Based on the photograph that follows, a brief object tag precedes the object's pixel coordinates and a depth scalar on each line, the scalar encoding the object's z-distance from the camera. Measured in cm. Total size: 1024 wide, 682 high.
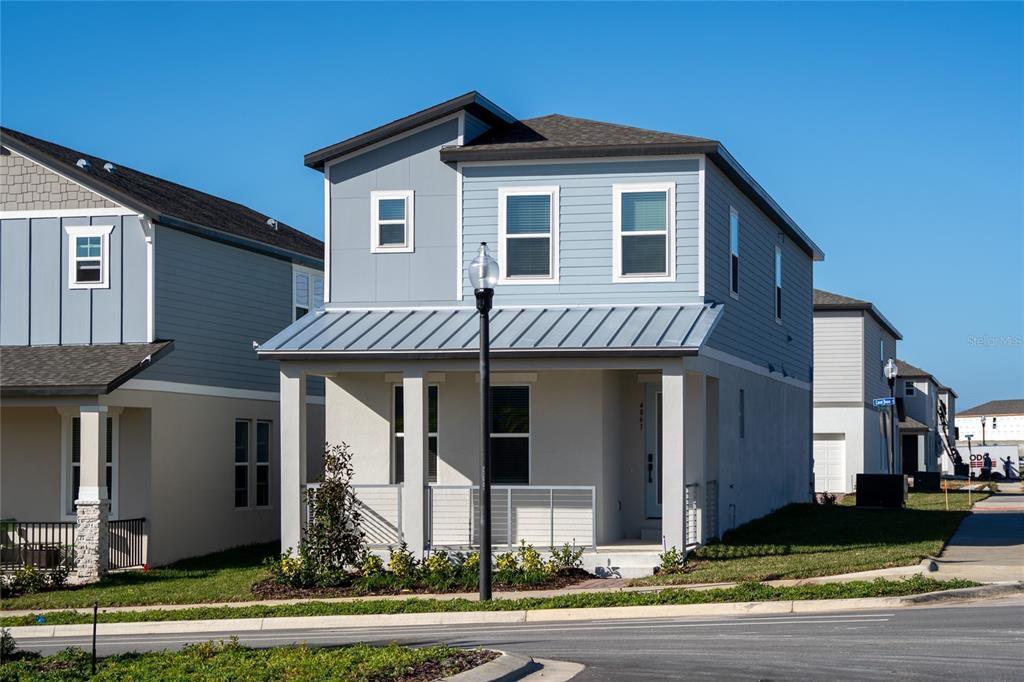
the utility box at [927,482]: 4831
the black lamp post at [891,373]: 3606
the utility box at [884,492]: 3378
